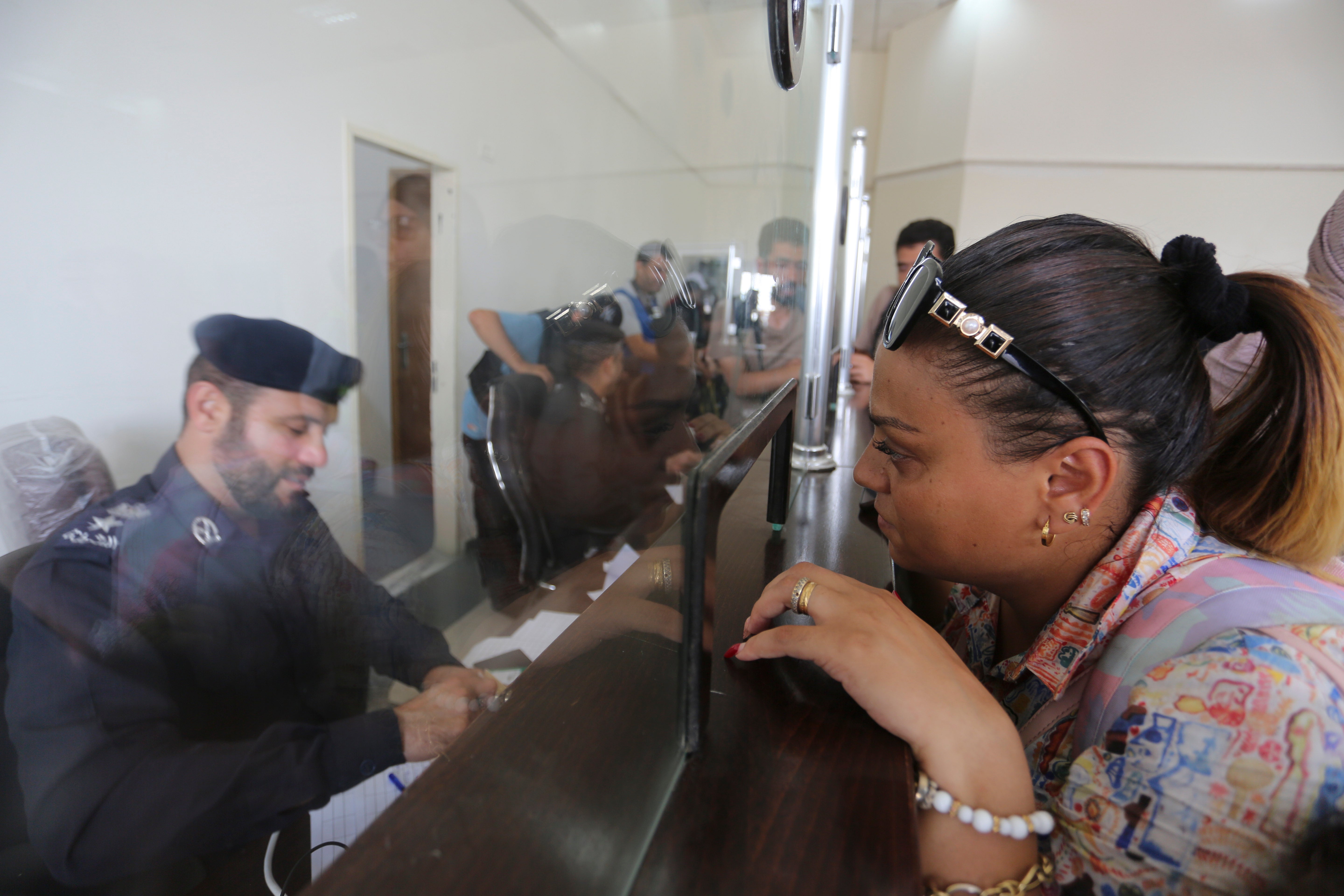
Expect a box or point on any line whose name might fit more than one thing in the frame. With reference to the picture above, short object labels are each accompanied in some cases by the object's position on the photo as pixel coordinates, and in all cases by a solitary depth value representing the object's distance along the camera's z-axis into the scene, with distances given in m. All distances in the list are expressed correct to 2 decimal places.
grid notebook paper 0.39
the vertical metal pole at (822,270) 1.29
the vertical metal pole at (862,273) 2.61
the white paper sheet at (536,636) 0.60
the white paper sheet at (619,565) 0.65
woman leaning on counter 0.39
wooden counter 0.30
